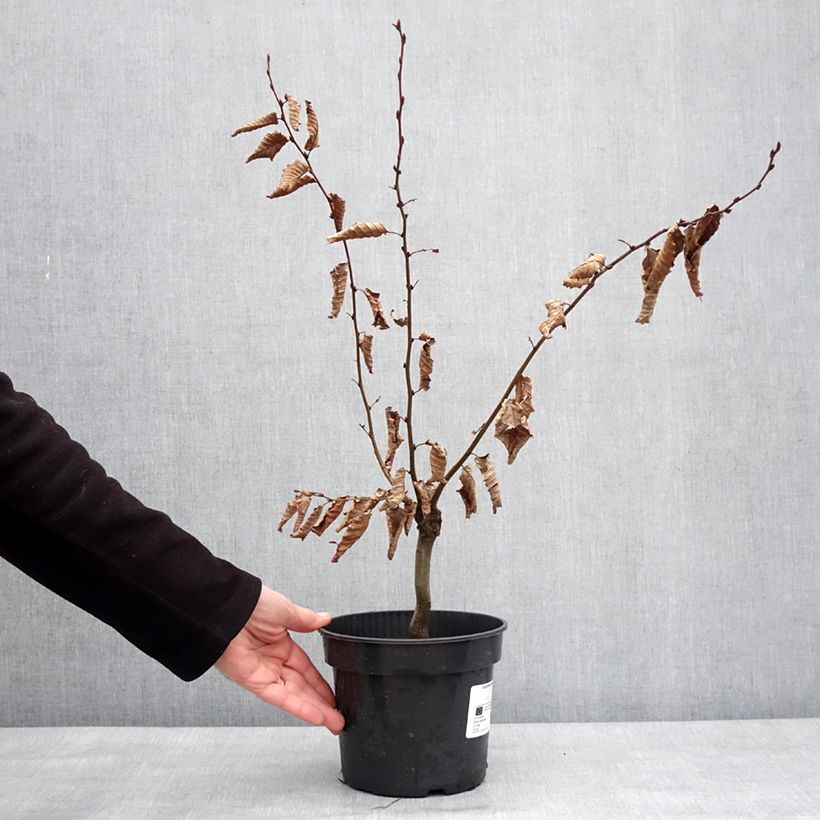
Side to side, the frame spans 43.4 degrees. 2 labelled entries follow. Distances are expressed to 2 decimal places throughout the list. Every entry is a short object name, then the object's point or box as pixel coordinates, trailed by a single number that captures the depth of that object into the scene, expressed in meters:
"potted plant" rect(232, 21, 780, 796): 1.04
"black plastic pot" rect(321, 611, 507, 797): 1.06
